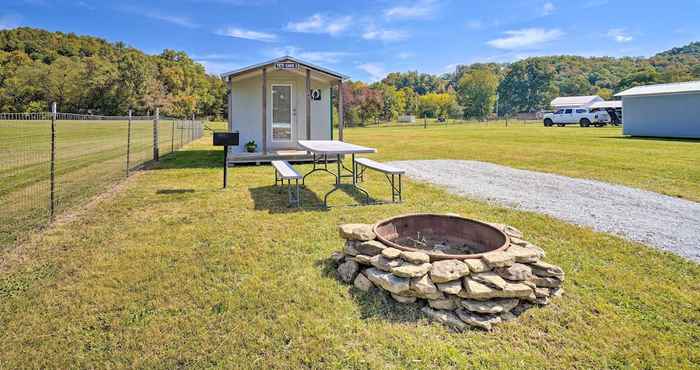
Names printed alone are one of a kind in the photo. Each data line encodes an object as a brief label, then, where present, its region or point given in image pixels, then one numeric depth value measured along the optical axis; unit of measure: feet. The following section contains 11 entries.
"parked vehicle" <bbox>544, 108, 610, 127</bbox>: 101.81
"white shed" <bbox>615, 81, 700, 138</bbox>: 56.95
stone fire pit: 8.09
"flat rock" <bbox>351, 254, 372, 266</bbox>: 9.54
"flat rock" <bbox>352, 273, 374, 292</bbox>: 9.32
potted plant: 34.96
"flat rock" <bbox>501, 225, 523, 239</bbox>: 10.47
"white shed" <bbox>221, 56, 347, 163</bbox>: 34.38
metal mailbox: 21.03
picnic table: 18.34
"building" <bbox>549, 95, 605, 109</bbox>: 173.58
